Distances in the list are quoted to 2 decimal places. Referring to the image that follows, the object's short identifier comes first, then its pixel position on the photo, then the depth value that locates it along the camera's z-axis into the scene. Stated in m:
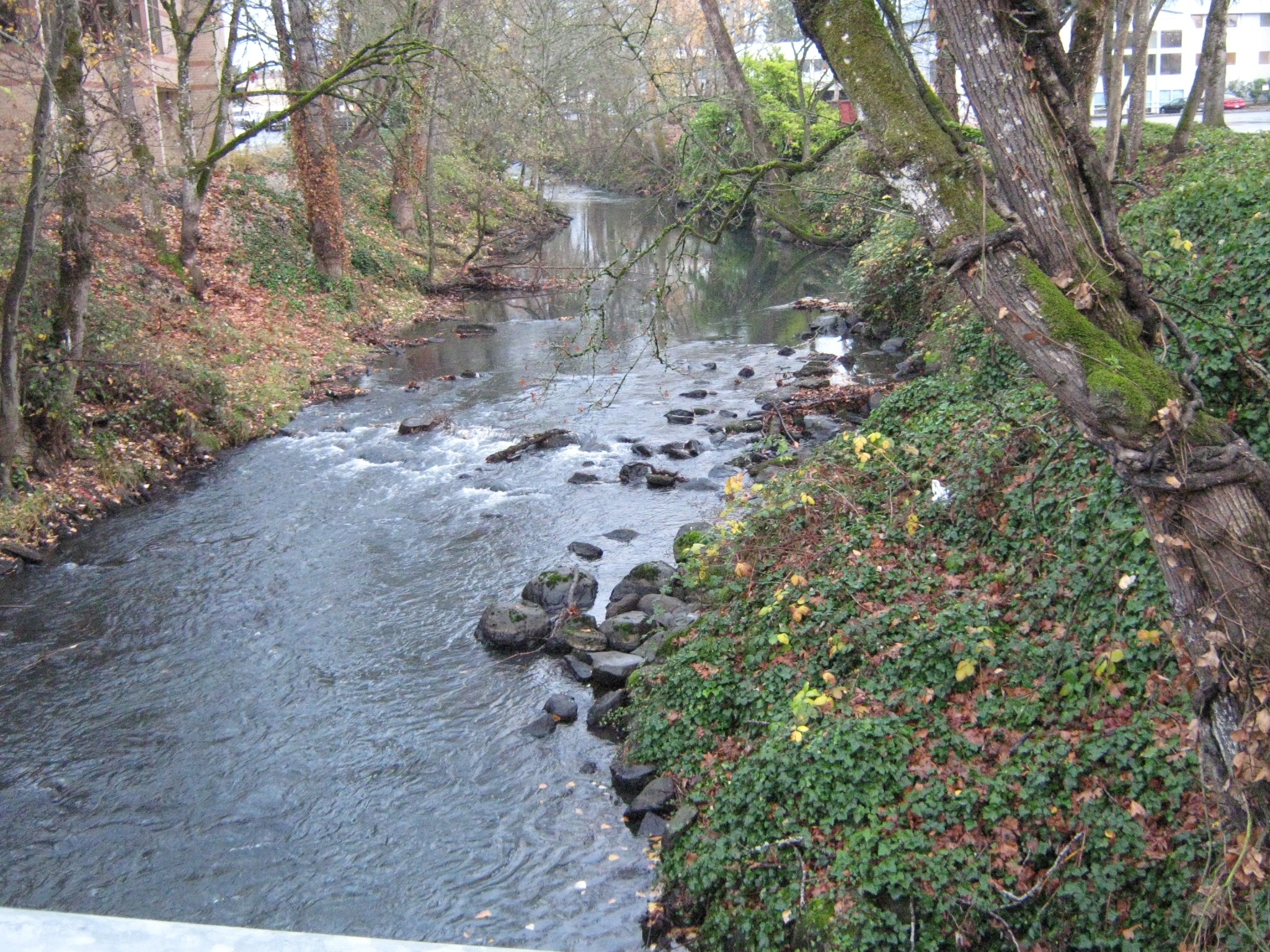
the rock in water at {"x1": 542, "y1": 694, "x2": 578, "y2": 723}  8.96
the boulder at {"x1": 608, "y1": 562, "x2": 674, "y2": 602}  10.91
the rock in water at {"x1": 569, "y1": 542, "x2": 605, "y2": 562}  12.29
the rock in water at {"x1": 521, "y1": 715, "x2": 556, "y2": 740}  8.74
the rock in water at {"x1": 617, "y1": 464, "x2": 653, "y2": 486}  14.83
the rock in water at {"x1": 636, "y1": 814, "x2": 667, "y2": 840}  7.29
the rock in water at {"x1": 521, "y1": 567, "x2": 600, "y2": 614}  10.87
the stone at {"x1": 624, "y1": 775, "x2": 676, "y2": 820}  7.47
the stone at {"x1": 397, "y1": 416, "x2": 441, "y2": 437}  17.30
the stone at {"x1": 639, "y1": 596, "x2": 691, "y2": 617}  10.26
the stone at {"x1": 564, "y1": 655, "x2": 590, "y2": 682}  9.66
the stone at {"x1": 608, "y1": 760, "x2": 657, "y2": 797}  7.82
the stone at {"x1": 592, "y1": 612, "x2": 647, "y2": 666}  9.98
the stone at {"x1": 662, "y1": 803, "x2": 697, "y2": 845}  7.10
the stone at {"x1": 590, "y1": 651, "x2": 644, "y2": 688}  9.38
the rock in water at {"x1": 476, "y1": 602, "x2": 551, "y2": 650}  10.26
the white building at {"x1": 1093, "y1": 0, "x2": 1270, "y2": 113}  59.53
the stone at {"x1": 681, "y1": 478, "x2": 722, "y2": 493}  14.23
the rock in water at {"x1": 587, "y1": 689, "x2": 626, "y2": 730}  8.80
